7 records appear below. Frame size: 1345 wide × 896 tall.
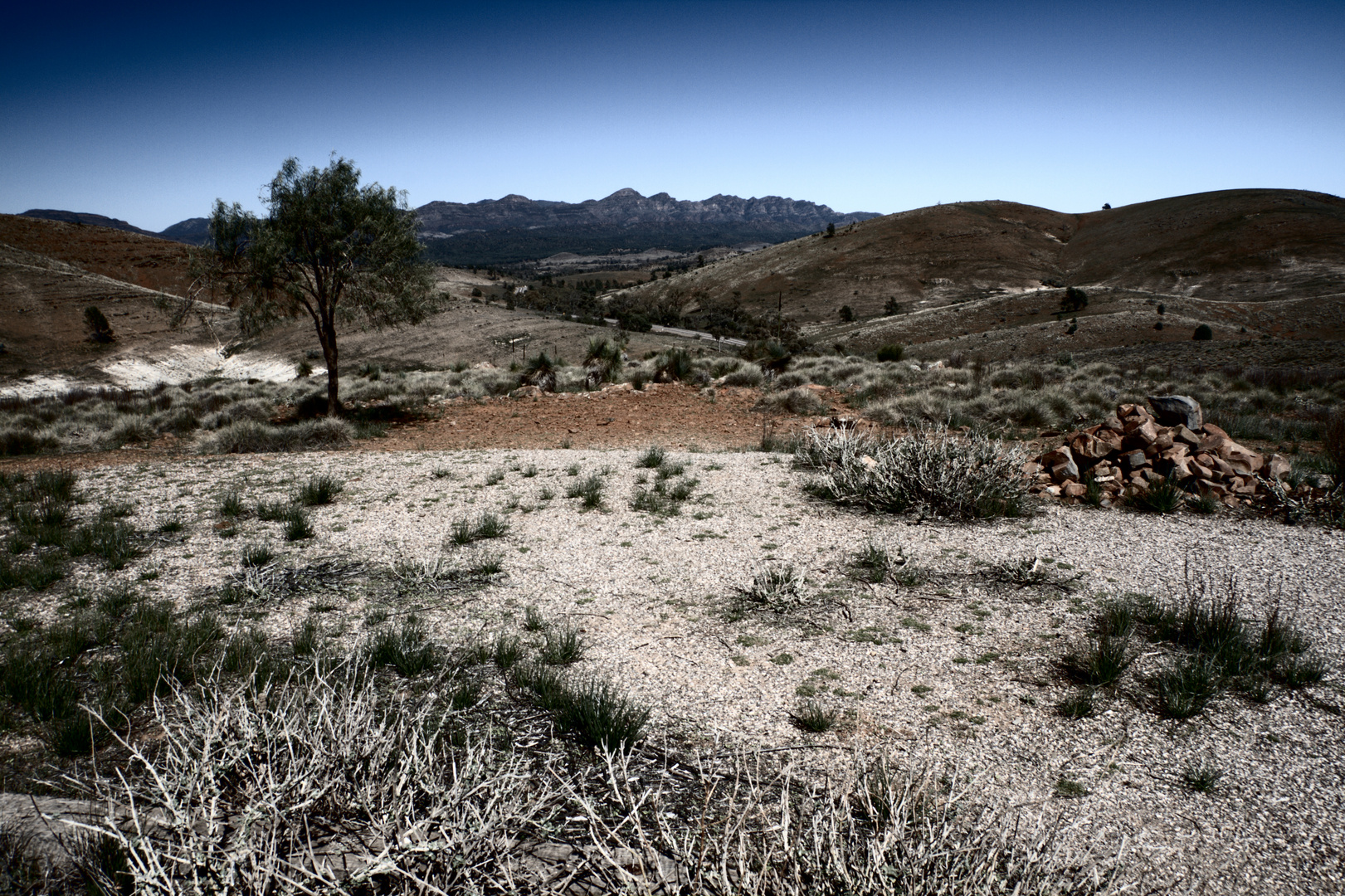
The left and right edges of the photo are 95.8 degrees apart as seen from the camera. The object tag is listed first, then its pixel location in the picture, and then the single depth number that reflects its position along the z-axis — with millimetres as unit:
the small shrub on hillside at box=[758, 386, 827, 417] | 14422
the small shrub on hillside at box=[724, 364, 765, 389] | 17562
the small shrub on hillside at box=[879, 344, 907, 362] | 25969
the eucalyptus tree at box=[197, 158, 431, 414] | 15039
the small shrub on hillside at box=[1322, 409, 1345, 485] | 7516
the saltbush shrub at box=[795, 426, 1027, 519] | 7234
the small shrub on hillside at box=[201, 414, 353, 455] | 12031
